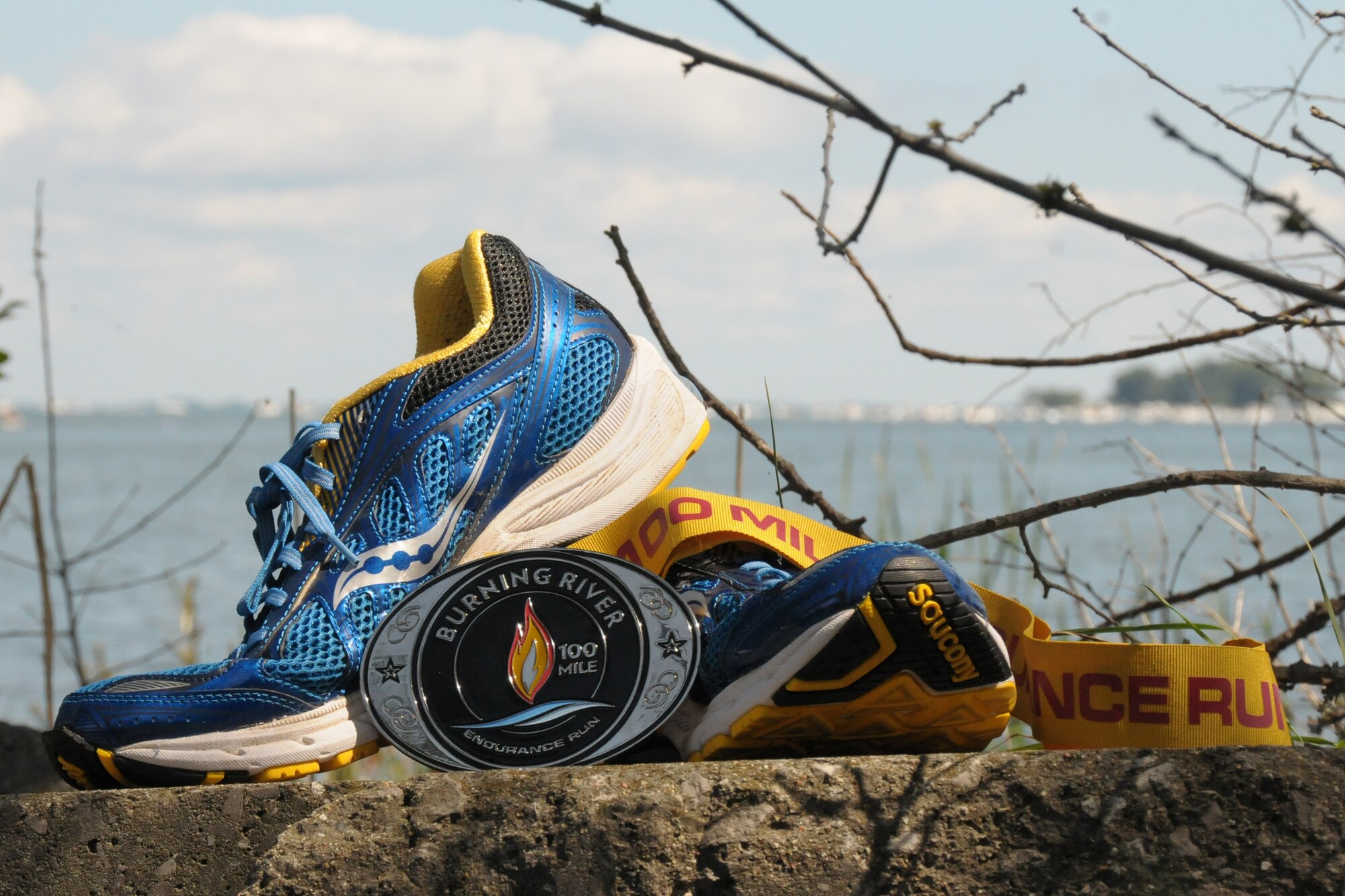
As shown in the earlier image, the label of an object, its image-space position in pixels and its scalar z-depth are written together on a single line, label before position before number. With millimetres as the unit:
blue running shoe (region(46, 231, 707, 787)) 1112
